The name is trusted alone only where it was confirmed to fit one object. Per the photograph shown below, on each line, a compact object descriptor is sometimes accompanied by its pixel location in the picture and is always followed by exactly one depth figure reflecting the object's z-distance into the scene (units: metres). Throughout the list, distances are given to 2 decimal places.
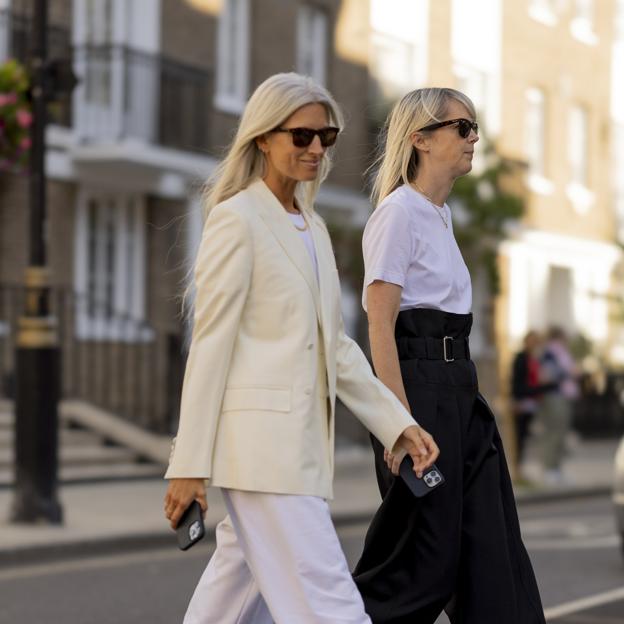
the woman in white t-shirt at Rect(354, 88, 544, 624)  4.73
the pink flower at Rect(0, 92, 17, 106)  12.76
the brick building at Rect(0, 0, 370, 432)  17.80
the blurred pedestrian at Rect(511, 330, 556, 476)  17.73
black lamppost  11.30
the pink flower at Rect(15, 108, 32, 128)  12.80
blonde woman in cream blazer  4.23
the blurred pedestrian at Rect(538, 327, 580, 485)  18.03
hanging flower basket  12.80
